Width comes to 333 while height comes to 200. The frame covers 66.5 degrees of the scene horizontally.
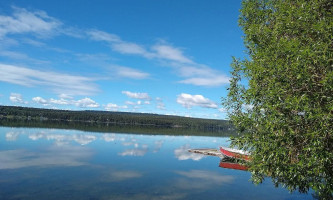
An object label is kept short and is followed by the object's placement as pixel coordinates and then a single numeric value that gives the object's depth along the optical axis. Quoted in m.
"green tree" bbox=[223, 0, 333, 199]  11.52
